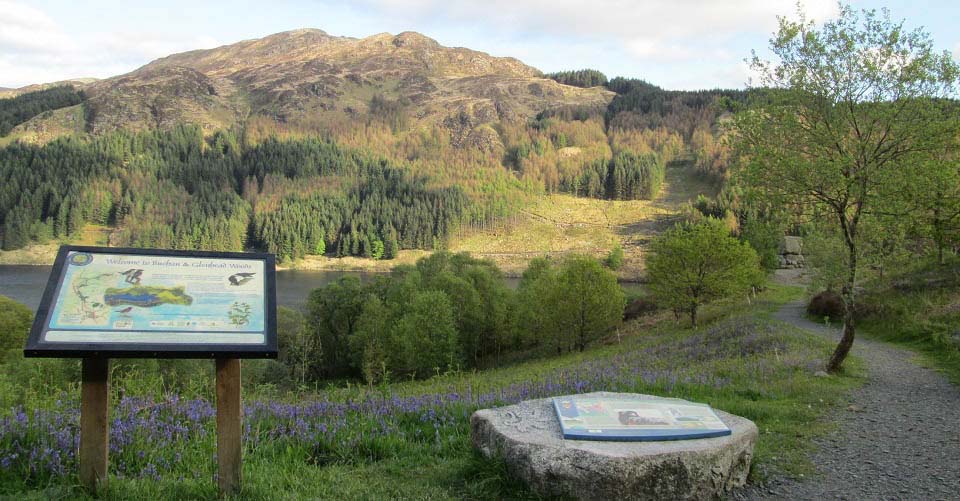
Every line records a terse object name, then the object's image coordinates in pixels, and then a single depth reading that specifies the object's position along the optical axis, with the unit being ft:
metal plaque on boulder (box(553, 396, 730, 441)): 22.26
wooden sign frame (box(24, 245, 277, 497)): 18.02
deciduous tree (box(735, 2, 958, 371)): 47.24
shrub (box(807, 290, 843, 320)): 113.19
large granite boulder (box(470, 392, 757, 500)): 20.10
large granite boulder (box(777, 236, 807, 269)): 311.52
